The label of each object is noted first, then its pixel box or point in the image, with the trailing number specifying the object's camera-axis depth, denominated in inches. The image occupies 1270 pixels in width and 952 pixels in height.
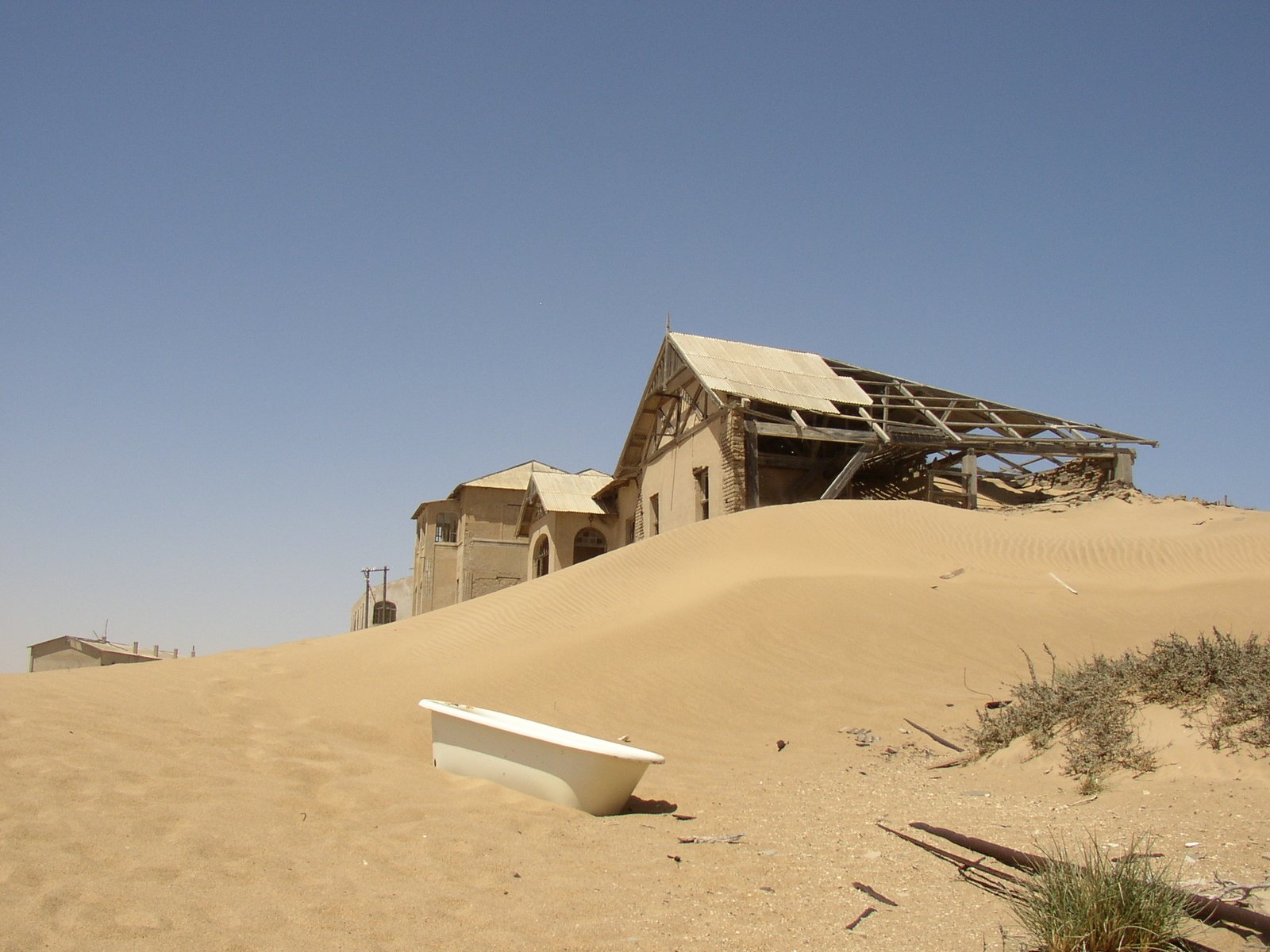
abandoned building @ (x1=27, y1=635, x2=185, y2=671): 1124.5
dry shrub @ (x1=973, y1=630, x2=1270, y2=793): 234.7
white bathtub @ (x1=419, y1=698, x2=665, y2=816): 244.7
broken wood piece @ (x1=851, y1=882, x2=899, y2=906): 173.1
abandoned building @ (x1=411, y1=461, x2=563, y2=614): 1184.2
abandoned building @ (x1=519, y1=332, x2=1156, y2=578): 823.1
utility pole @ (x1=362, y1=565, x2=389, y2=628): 1437.0
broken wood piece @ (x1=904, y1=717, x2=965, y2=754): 304.9
